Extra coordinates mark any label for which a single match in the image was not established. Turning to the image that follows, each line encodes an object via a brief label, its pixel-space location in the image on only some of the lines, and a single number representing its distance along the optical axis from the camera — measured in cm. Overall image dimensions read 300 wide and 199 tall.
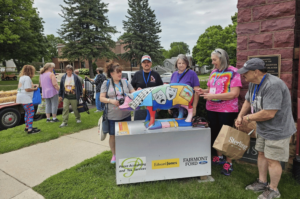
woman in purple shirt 312
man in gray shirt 225
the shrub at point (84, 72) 3353
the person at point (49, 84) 594
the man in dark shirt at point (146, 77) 342
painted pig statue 268
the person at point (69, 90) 573
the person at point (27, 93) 494
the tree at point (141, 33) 3077
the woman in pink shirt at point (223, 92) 286
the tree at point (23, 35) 1828
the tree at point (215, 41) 3712
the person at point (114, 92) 314
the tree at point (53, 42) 6153
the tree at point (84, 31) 2498
